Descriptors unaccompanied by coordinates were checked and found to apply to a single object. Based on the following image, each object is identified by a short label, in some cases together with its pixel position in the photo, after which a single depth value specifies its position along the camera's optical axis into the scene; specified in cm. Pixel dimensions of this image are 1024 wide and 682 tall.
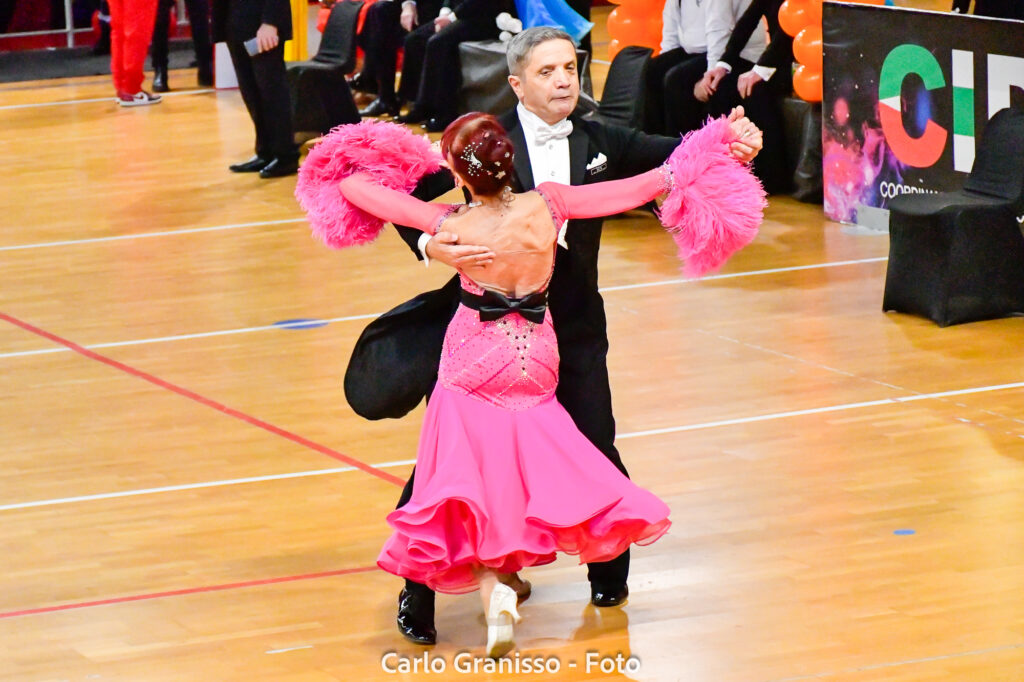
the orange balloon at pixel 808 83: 1929
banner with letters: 1659
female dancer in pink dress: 798
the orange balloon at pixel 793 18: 1940
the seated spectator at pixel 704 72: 2017
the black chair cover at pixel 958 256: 1461
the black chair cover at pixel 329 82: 2468
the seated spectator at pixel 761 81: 1999
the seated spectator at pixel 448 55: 2504
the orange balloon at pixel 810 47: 1909
